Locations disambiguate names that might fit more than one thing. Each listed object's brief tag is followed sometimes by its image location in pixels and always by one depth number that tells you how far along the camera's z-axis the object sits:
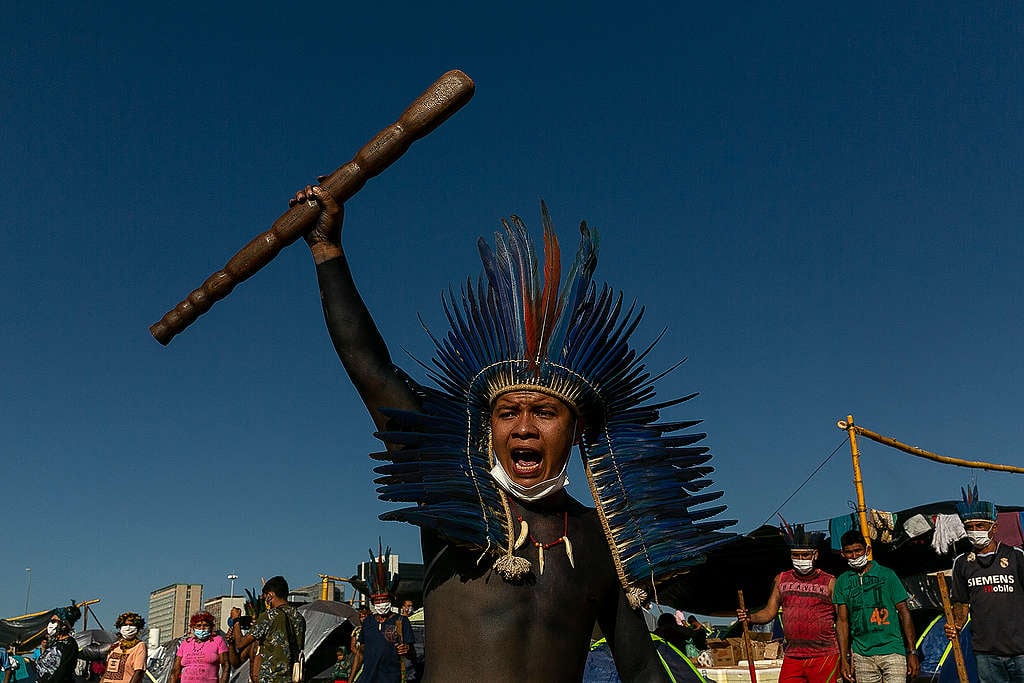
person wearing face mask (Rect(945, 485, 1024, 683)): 7.18
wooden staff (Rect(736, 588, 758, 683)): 9.39
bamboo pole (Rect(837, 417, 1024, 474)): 16.53
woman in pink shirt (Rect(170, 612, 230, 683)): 10.33
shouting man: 2.48
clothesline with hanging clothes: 14.35
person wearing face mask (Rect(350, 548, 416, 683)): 10.04
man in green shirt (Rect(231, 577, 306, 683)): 9.52
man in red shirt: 7.80
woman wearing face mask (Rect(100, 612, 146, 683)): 9.62
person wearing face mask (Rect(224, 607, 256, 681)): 12.01
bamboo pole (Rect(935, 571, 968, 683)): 8.20
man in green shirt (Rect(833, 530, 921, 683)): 7.49
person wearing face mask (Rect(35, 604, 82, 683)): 11.91
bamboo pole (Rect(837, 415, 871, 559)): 15.27
